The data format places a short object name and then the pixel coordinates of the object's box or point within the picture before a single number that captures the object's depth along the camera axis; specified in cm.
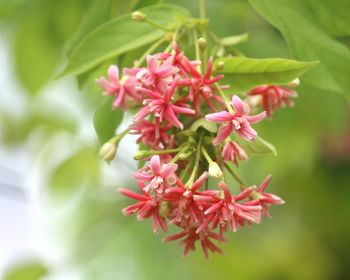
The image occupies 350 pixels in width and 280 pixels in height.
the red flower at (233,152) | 65
